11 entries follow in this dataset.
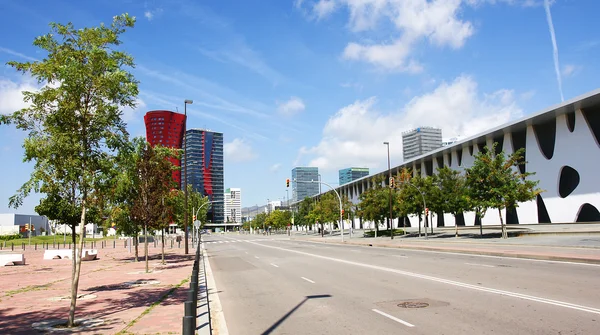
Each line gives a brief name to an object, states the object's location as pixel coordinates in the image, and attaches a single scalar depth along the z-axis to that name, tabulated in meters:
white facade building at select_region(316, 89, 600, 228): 48.25
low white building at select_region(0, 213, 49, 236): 128.38
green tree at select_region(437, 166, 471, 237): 49.75
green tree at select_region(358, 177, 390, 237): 60.22
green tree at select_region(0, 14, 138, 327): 8.85
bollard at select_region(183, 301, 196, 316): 6.54
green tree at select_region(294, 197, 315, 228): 103.97
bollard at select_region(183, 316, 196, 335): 6.05
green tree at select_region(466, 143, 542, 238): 39.66
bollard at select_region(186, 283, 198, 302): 7.51
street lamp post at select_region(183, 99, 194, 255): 35.53
